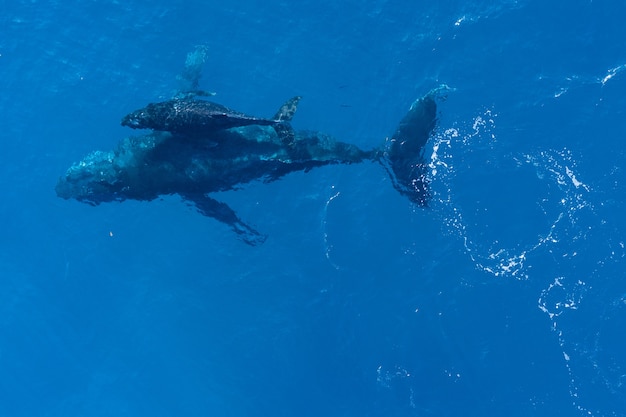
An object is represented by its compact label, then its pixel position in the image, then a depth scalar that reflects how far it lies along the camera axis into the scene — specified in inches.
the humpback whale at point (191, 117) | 1882.4
